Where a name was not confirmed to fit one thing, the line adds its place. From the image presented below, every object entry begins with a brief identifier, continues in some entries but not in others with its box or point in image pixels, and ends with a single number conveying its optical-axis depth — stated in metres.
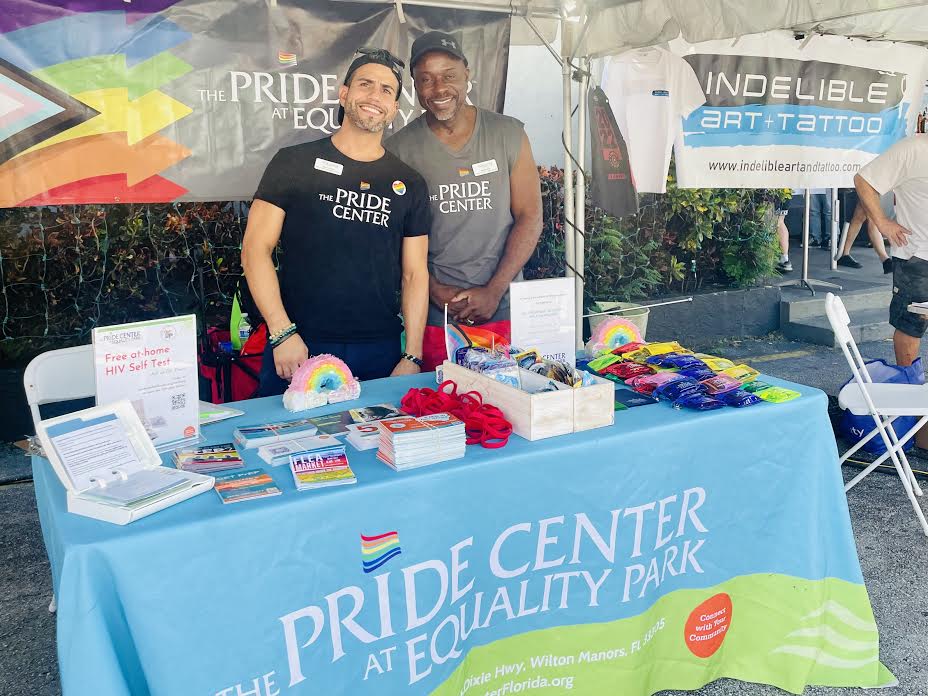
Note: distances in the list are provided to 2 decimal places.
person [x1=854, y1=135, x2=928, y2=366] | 4.48
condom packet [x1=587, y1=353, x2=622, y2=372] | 2.71
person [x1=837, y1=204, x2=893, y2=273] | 5.88
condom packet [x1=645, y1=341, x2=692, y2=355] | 2.75
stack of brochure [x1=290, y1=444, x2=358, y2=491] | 1.78
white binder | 1.67
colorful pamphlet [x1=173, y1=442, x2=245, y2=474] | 1.91
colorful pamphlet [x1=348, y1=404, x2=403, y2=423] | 2.22
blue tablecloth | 1.60
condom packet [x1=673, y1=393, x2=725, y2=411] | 2.26
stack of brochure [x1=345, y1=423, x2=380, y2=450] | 2.04
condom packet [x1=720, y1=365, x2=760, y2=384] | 2.47
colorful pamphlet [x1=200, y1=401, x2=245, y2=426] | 2.31
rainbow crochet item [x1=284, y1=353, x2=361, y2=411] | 2.40
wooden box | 2.05
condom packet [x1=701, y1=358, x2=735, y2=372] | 2.55
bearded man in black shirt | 3.36
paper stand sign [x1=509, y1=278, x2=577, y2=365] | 2.62
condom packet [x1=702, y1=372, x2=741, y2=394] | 2.34
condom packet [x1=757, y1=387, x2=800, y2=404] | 2.34
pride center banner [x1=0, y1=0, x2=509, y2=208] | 3.40
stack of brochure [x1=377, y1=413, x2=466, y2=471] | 1.88
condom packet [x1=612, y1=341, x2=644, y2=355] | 2.79
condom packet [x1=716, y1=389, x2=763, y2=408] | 2.29
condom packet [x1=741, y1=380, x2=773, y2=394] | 2.42
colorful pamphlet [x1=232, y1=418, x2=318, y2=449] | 2.08
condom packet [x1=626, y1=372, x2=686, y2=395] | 2.42
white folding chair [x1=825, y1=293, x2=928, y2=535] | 3.23
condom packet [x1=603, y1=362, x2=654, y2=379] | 2.57
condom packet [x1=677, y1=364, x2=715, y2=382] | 2.44
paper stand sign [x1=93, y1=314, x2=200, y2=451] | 1.94
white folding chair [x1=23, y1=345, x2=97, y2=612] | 2.63
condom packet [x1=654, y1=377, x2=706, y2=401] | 2.31
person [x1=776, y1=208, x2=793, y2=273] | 8.09
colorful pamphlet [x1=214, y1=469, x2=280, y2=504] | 1.74
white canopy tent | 3.28
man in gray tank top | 4.04
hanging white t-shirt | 4.64
